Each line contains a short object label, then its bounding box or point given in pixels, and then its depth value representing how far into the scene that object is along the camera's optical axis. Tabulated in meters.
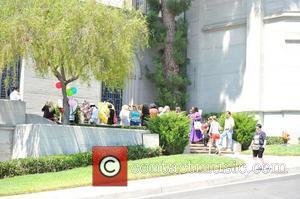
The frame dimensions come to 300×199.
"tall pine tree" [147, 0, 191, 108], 31.03
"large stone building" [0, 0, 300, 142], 28.53
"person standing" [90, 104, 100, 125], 25.07
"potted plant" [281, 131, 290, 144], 27.62
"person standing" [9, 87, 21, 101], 23.21
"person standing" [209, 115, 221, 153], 22.91
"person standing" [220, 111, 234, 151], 24.50
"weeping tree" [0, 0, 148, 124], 18.39
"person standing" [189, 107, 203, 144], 25.16
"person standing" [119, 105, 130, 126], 25.09
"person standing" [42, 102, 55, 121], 23.20
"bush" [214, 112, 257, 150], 25.80
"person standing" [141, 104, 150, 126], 26.18
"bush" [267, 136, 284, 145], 27.12
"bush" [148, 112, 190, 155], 22.14
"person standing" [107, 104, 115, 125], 24.77
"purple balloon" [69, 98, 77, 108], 24.16
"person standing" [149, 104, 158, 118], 23.83
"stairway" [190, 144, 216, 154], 24.20
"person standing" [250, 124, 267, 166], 18.11
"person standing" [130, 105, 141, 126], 25.41
